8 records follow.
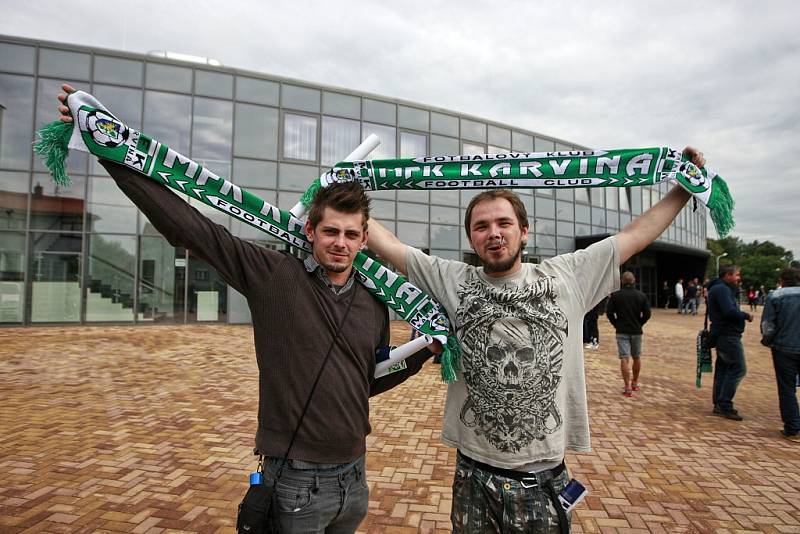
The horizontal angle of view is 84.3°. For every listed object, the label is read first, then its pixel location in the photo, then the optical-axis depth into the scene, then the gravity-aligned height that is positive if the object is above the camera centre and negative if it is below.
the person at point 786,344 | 5.30 -0.61
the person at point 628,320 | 7.12 -0.47
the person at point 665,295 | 28.52 -0.23
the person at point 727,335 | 6.03 -0.59
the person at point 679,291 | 23.78 +0.04
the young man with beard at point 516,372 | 1.78 -0.35
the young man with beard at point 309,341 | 1.71 -0.23
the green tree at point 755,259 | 71.69 +6.49
